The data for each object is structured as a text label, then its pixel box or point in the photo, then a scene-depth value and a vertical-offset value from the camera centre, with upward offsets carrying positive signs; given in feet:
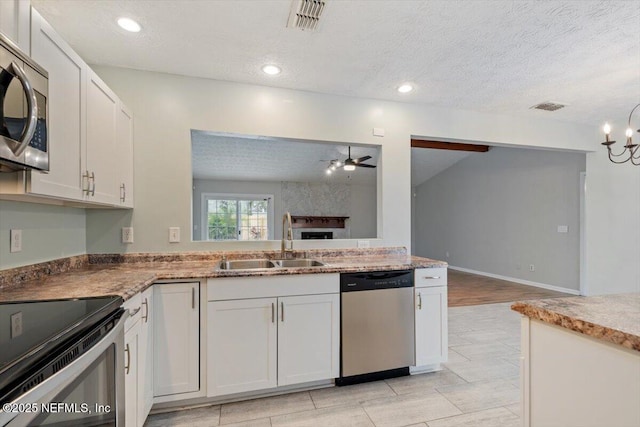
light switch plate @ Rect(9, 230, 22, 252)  5.38 -0.49
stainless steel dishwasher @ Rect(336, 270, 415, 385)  7.44 -2.77
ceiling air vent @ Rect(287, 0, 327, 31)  5.73 +4.00
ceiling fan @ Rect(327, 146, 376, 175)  18.66 +3.38
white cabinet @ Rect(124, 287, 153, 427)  5.07 -2.67
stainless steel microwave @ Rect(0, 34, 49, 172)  3.43 +1.23
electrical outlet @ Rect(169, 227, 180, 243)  8.29 -0.56
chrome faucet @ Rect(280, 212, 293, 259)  9.06 -0.97
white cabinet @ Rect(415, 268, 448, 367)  8.03 -2.73
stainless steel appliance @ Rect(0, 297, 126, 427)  2.35 -1.38
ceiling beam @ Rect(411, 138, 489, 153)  19.25 +4.70
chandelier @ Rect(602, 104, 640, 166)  14.01 +2.76
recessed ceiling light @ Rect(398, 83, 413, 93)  9.18 +3.94
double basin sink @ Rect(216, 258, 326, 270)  8.50 -1.38
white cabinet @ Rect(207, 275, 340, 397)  6.65 -2.82
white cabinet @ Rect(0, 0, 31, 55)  3.72 +2.47
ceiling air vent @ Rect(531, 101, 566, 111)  10.69 +3.99
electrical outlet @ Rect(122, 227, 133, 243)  7.96 -0.54
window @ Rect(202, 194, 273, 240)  25.89 -0.11
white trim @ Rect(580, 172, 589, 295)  15.93 -1.20
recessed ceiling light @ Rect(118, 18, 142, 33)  6.21 +3.97
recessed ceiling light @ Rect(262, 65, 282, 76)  8.07 +3.93
